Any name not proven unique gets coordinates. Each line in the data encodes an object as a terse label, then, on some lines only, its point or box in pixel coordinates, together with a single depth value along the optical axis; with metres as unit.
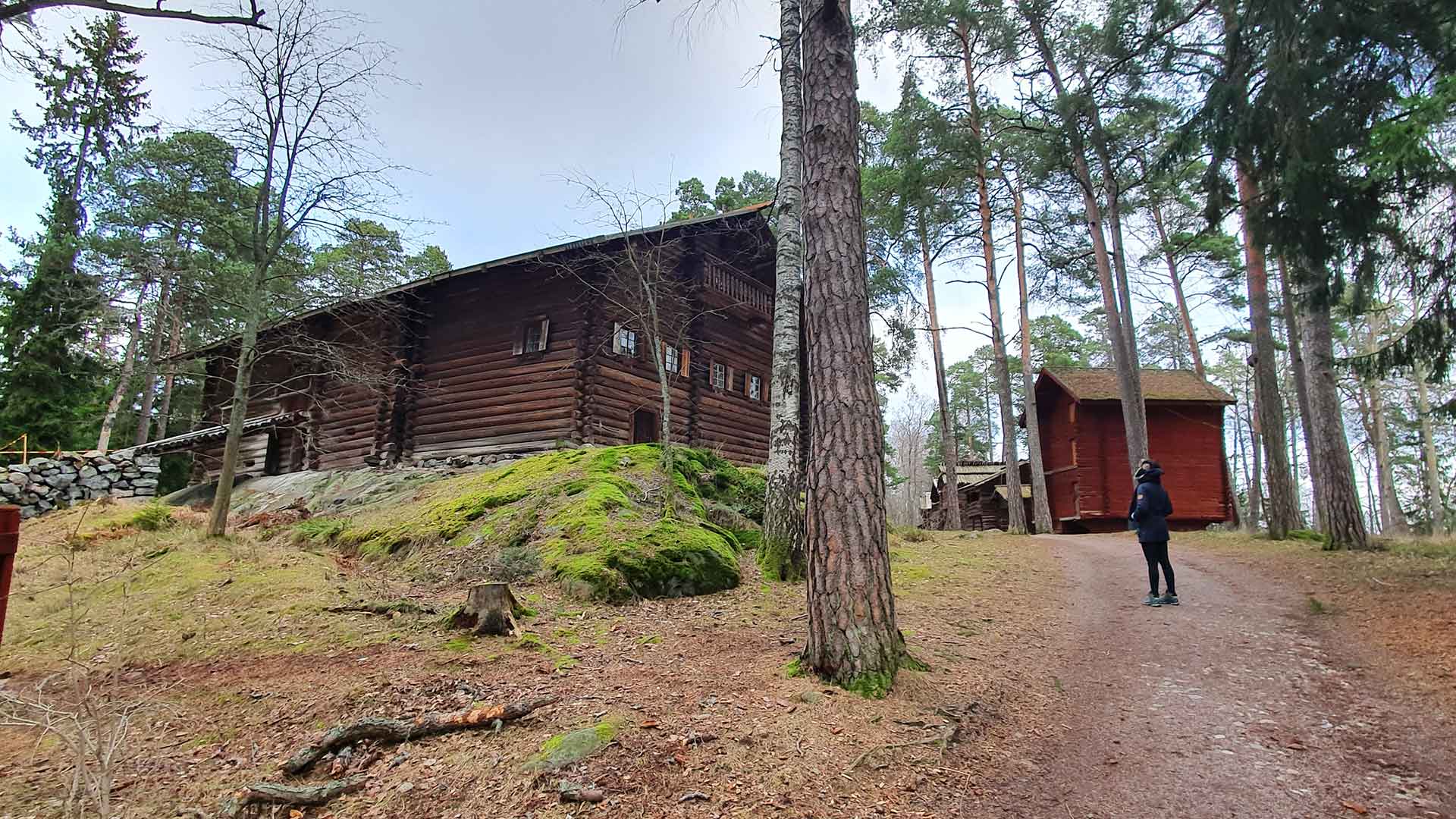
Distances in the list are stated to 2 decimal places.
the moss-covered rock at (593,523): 6.75
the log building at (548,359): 15.02
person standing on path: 7.10
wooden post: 2.48
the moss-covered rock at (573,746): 3.03
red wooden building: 21.12
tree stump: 4.98
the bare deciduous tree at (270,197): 9.67
